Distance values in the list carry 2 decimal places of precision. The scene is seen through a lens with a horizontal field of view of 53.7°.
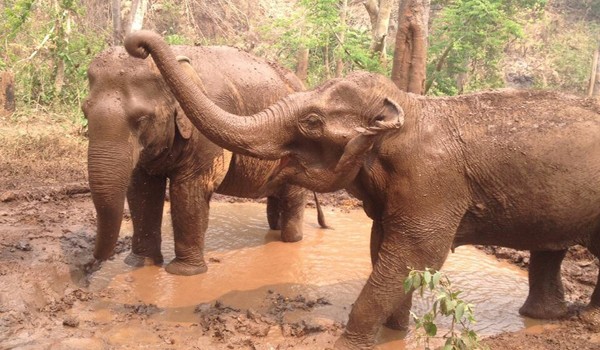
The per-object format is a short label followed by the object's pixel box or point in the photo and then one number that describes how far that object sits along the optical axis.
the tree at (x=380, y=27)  14.53
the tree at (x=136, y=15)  12.48
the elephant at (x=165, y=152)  4.67
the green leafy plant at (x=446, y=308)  3.40
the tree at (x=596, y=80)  18.59
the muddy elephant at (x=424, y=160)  3.80
